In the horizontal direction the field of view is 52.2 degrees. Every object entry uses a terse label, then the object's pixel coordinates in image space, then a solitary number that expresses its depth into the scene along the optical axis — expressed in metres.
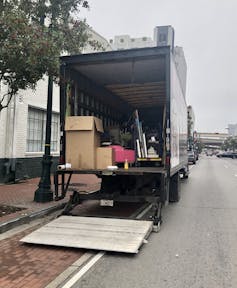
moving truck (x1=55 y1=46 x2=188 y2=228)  5.44
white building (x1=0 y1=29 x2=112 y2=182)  9.51
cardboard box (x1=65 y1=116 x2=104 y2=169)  5.60
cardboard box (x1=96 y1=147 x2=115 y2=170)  5.59
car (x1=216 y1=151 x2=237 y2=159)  57.45
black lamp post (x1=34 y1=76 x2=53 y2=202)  6.78
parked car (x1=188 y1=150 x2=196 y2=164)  25.73
